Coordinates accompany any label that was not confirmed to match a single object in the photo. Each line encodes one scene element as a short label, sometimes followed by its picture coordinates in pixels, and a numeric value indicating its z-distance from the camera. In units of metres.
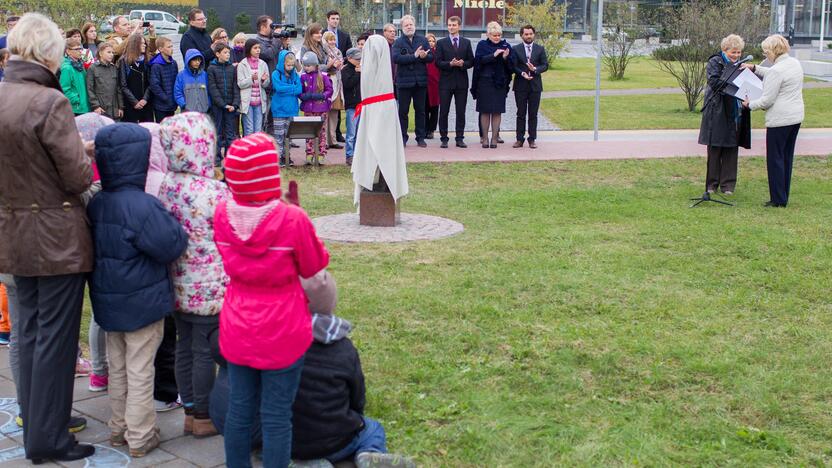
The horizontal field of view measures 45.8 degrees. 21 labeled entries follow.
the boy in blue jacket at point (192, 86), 13.82
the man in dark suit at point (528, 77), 16.66
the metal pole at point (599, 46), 17.90
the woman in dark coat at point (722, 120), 11.86
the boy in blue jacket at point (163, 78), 13.70
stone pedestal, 10.23
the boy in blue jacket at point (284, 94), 14.47
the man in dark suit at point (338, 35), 16.75
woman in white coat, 11.32
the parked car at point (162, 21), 56.01
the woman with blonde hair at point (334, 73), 15.68
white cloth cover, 9.67
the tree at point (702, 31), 23.45
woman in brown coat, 4.45
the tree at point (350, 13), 37.84
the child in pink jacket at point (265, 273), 4.01
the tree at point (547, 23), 37.09
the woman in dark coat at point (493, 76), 16.70
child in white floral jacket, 4.78
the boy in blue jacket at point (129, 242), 4.63
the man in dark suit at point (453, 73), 16.89
